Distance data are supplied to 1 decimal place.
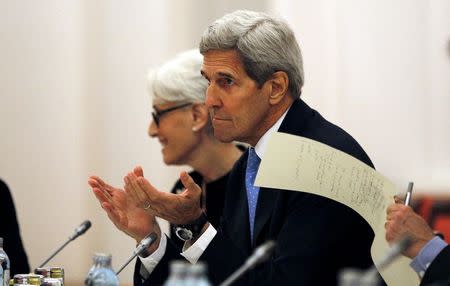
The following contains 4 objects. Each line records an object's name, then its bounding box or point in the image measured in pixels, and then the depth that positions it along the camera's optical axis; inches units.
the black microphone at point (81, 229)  253.6
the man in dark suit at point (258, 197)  221.0
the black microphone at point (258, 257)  164.8
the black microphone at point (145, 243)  218.0
